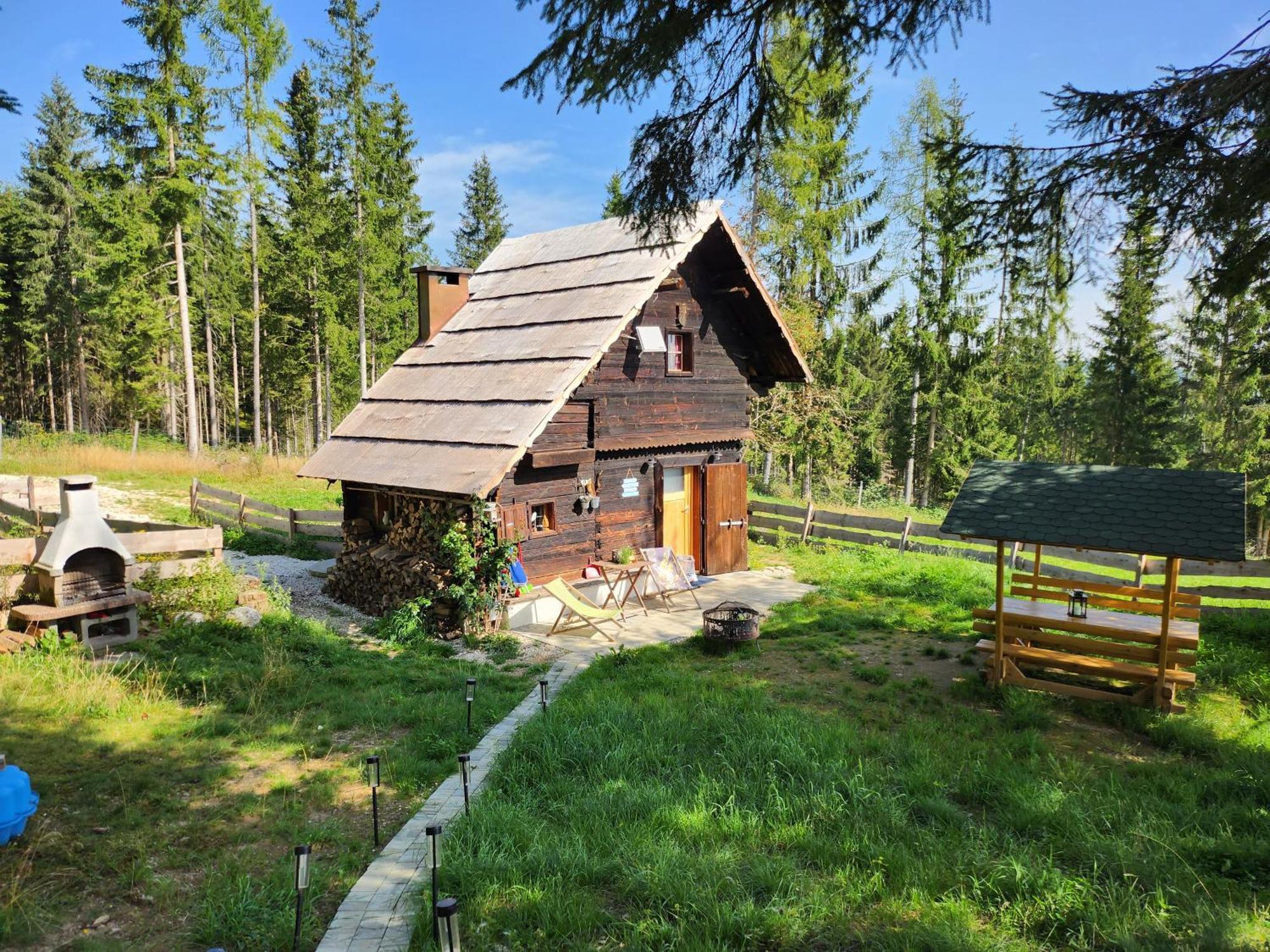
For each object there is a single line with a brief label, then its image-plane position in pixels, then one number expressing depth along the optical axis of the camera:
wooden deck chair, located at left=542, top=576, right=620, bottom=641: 11.12
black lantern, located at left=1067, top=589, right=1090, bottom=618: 8.62
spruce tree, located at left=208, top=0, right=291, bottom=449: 23.61
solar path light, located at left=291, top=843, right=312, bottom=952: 3.54
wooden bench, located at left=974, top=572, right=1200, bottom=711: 7.93
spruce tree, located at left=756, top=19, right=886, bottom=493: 22.67
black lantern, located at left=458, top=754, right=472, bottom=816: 5.17
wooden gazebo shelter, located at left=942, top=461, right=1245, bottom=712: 7.57
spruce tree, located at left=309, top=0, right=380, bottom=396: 27.62
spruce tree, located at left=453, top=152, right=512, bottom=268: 42.12
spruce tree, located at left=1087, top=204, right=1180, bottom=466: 30.27
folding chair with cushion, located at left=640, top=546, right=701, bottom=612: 13.02
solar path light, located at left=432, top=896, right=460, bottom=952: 3.24
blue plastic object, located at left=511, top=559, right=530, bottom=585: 11.61
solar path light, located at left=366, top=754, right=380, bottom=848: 5.09
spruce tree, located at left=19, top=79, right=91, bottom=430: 33.84
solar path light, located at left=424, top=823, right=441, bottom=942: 3.87
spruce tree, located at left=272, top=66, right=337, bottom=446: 28.36
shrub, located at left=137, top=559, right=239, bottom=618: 9.98
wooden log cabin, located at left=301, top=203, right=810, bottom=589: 11.74
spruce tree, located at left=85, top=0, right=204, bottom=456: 22.44
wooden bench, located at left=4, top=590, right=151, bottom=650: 8.39
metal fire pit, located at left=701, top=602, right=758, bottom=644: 10.25
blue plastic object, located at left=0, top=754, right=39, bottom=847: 4.61
